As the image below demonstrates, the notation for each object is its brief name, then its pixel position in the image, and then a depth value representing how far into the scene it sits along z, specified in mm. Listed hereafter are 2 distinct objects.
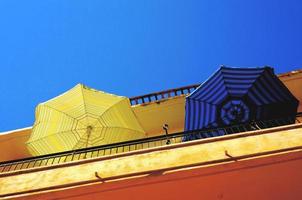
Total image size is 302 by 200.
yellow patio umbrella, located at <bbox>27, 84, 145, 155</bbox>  10414
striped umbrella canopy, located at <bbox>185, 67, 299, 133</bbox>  9484
